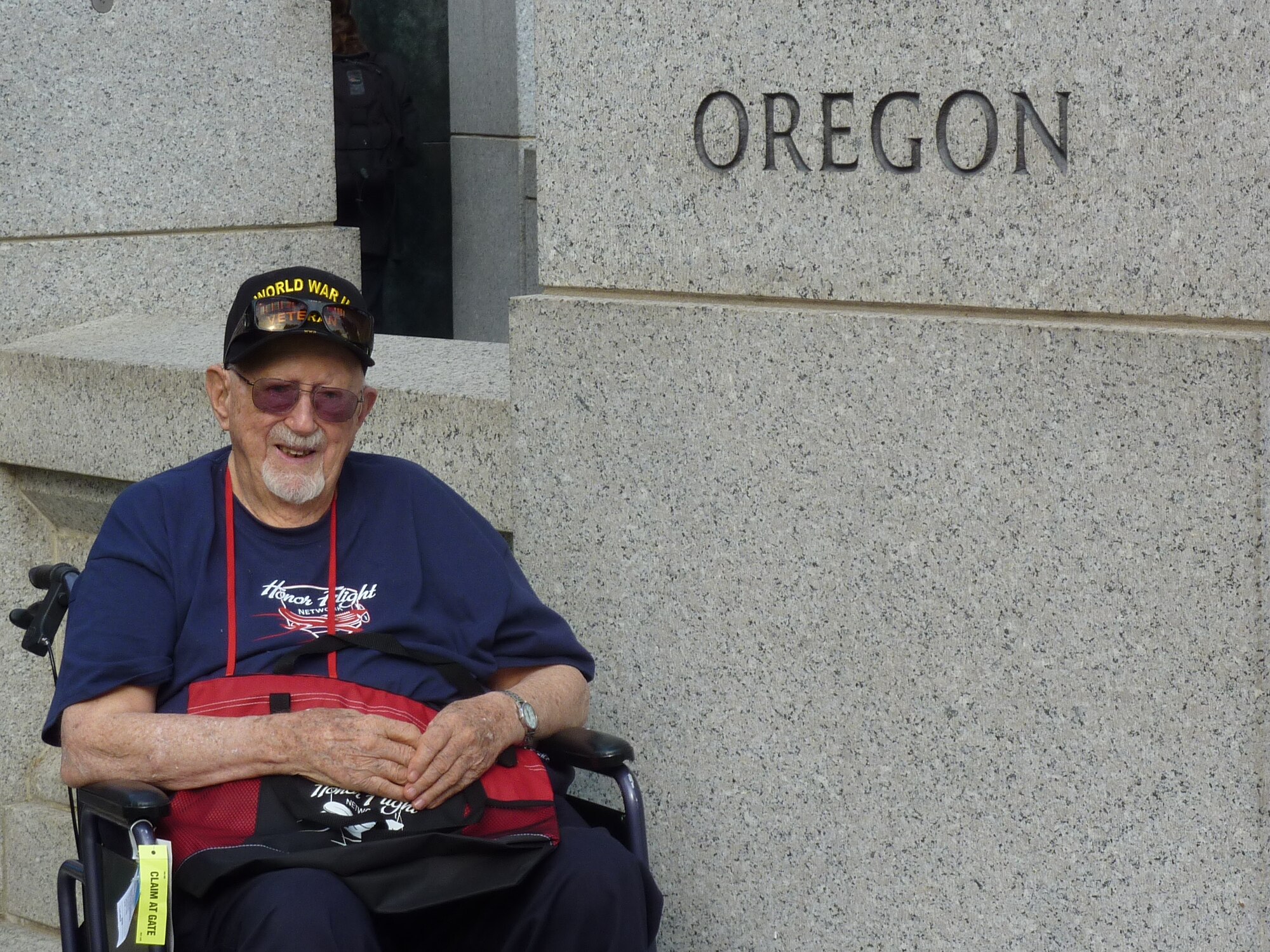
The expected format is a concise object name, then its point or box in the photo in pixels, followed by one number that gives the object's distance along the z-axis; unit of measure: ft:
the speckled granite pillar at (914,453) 8.73
